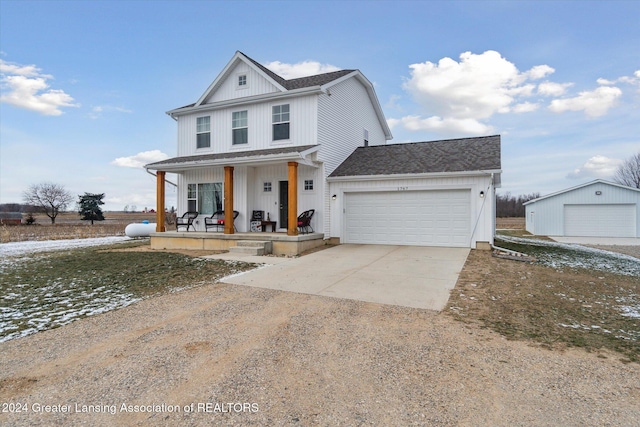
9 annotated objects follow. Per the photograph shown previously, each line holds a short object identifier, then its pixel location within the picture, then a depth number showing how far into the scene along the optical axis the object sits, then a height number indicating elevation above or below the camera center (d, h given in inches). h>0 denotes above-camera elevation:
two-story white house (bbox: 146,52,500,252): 469.4 +71.5
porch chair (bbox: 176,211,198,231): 547.2 -4.6
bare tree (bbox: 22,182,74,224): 1660.9 +95.1
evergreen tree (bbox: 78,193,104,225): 1756.9 +58.3
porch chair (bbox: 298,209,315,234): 500.1 -6.0
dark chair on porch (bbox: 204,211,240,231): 526.4 -6.1
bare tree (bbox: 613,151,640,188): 1590.2 +204.1
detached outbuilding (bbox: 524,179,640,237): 808.3 +9.8
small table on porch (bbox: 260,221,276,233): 521.0 -13.6
